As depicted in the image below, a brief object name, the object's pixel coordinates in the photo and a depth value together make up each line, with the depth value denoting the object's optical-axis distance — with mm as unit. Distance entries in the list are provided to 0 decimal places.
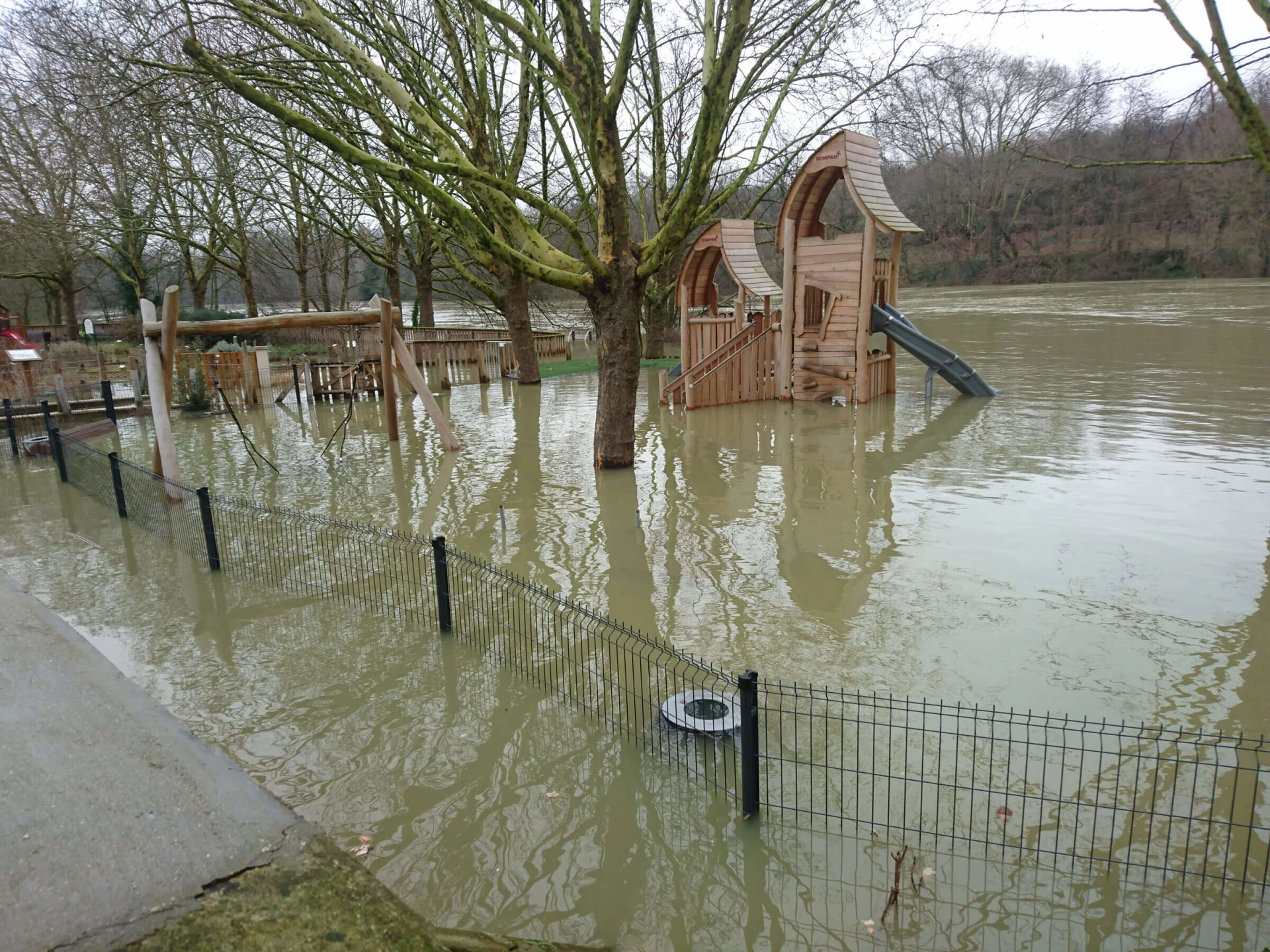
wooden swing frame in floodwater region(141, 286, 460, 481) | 10297
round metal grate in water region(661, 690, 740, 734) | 4691
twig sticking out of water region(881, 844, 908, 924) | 3492
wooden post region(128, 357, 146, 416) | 19844
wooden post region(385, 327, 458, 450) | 13125
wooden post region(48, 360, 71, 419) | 18344
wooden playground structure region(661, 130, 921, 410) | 16422
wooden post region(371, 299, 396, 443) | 12383
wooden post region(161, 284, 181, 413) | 9617
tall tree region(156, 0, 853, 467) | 9289
